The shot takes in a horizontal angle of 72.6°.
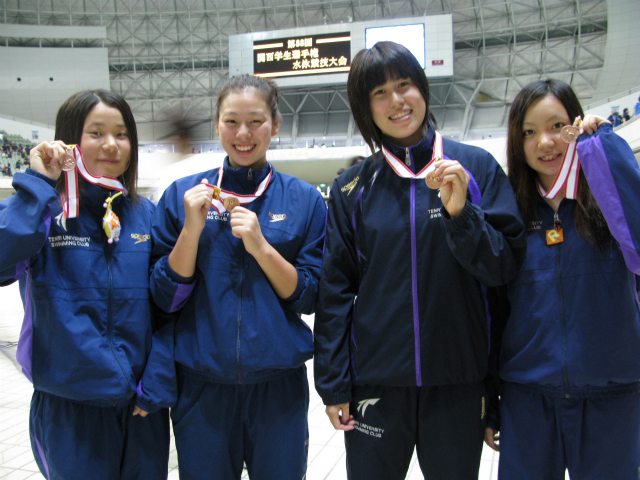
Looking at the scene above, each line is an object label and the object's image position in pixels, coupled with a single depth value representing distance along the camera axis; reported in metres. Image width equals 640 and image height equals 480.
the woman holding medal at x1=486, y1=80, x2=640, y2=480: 1.54
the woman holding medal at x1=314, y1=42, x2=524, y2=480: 1.58
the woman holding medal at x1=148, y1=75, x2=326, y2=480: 1.68
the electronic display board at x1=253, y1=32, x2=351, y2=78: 21.67
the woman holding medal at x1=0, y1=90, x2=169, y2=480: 1.60
